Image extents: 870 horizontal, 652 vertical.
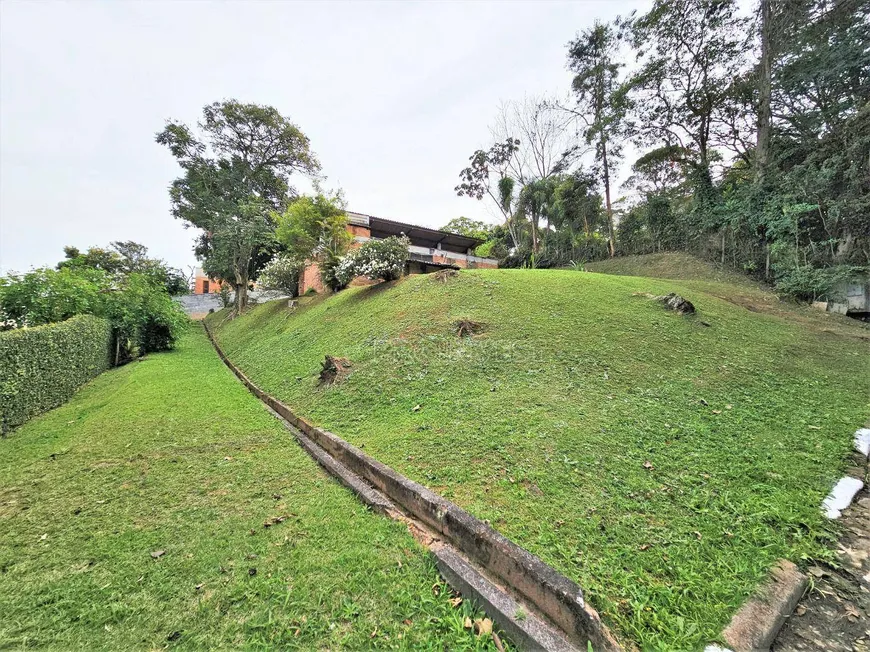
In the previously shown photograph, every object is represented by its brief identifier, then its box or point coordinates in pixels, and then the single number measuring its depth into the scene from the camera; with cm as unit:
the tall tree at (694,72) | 1250
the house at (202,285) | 3538
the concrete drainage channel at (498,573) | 146
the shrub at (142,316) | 876
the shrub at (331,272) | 1150
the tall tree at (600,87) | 1584
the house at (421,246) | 1469
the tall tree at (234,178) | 1691
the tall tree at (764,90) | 1113
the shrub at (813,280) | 816
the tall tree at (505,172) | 1734
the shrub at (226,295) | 2532
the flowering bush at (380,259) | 958
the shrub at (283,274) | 1359
